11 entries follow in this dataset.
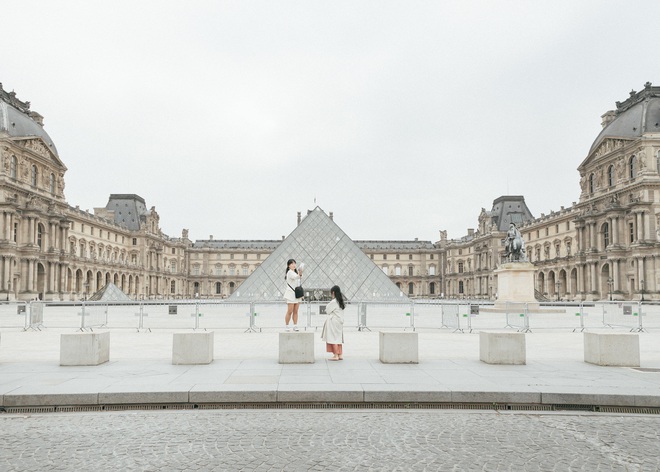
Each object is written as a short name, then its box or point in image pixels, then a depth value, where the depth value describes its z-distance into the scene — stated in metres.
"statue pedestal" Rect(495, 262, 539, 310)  24.88
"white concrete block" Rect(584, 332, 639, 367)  8.01
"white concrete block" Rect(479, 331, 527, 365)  8.09
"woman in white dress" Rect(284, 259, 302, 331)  10.67
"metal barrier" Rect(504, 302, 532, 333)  14.83
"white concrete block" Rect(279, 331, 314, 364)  8.17
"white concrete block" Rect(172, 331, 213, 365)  8.00
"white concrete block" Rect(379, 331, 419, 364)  8.15
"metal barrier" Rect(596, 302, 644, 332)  15.16
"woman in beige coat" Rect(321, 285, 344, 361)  8.41
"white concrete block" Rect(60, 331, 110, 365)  7.84
